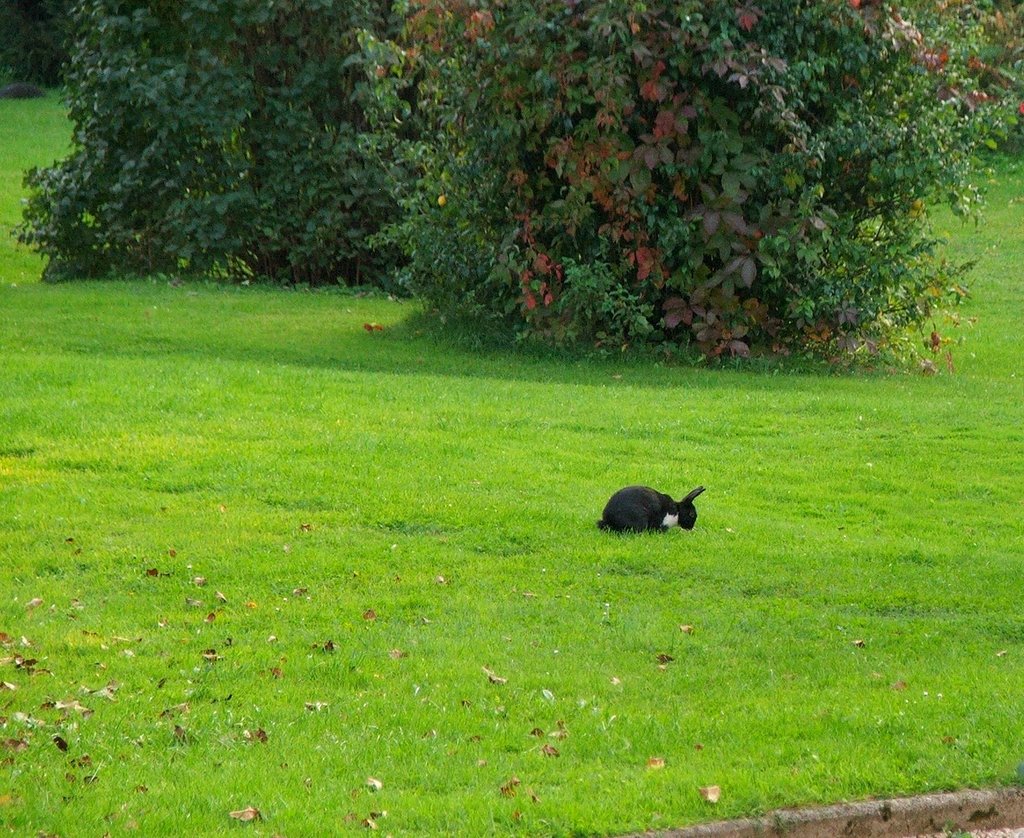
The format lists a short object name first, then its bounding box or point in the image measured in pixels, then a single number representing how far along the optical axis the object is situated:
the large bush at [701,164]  27.98
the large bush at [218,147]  38.53
